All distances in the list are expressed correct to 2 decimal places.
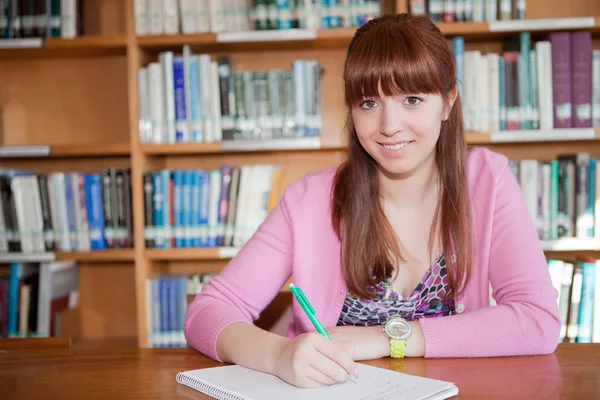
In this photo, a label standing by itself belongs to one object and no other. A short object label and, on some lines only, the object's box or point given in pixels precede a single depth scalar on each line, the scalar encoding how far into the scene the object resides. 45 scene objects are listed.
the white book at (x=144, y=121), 2.49
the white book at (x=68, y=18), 2.55
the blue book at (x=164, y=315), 2.54
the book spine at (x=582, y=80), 2.35
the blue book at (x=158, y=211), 2.51
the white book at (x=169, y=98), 2.47
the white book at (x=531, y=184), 2.39
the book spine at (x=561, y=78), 2.36
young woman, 1.09
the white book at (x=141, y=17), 2.47
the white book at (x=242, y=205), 2.49
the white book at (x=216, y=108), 2.47
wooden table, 0.85
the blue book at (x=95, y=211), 2.55
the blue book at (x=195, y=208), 2.51
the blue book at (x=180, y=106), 2.48
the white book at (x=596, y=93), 2.36
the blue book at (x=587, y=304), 2.37
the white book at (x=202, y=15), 2.47
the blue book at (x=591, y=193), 2.38
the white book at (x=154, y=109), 2.49
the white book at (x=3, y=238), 2.56
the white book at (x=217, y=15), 2.47
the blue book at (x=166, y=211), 2.51
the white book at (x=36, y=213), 2.55
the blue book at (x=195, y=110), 2.48
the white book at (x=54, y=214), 2.56
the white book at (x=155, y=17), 2.47
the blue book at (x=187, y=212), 2.51
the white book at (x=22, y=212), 2.54
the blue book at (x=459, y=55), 2.39
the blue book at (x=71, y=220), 2.56
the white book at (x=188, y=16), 2.47
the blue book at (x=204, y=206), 2.51
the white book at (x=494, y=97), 2.40
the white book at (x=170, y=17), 2.47
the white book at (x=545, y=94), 2.36
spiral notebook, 0.80
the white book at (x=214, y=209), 2.51
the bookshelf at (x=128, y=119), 2.48
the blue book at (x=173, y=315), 2.54
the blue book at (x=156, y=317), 2.54
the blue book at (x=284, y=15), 2.46
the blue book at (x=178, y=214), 2.51
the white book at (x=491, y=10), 2.39
